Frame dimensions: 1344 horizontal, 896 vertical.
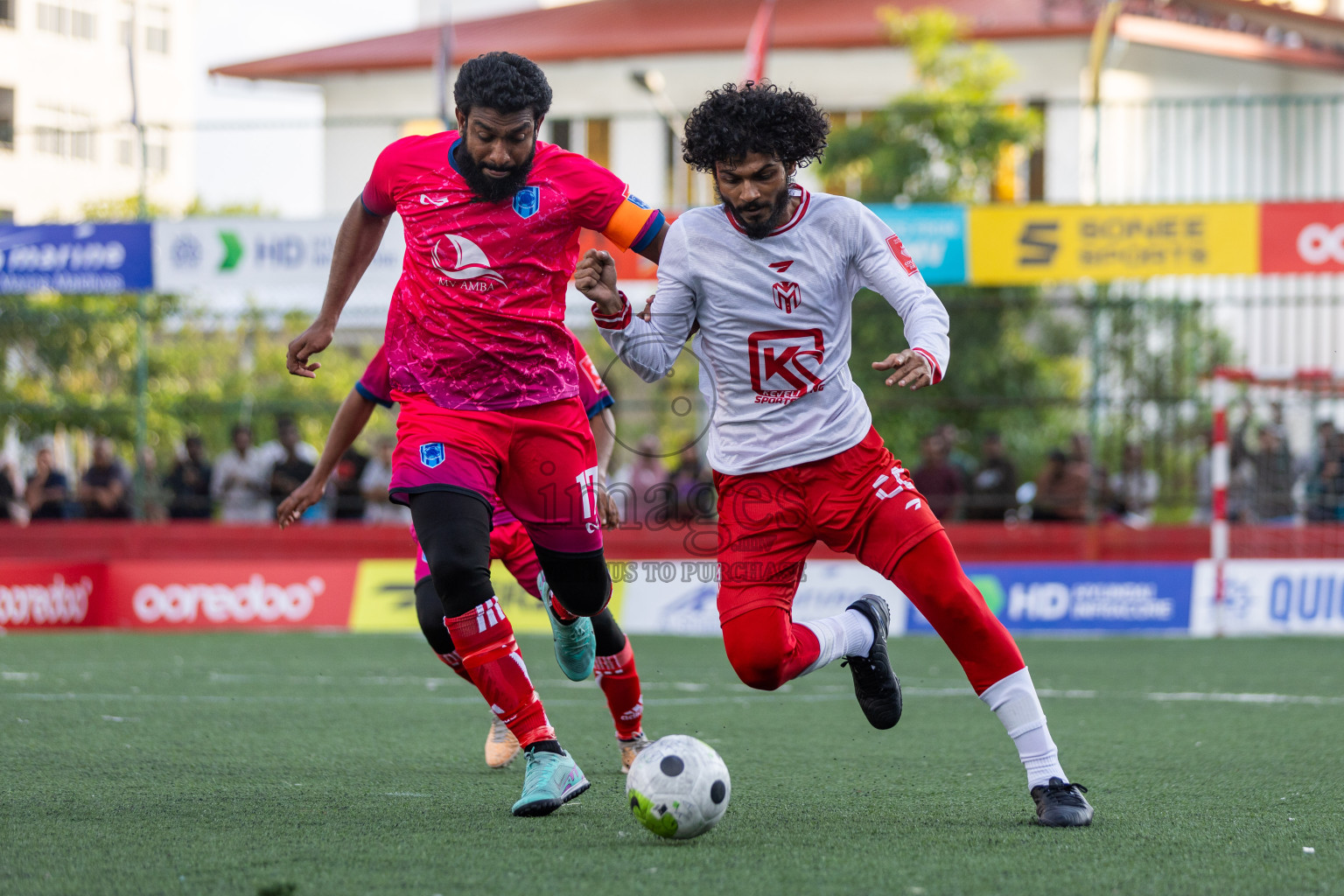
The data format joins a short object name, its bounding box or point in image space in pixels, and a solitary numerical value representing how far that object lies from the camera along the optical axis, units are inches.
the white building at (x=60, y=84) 1560.0
